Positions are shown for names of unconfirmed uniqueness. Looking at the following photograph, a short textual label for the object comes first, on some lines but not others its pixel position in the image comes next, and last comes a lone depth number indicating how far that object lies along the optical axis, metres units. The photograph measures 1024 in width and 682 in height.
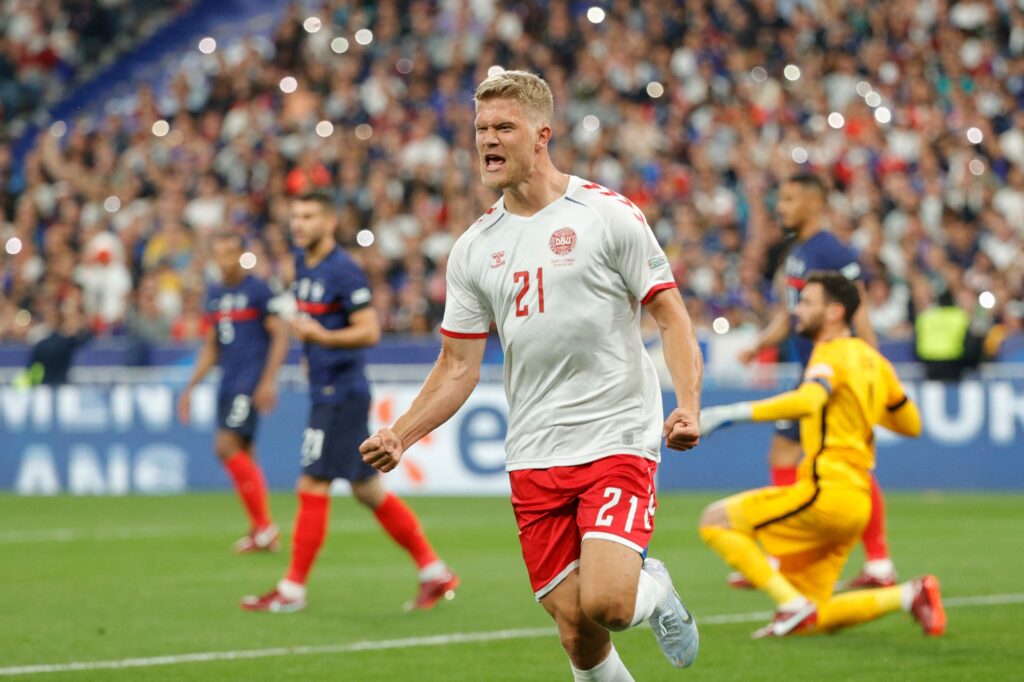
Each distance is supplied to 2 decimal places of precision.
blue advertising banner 34.31
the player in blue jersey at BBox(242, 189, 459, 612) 19.50
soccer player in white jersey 11.52
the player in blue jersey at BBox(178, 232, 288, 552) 25.95
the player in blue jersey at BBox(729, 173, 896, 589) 20.87
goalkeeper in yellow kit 16.47
